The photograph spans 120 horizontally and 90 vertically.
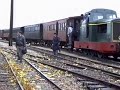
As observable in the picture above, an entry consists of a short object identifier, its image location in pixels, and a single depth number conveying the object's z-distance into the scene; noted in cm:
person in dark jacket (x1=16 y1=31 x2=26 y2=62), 995
